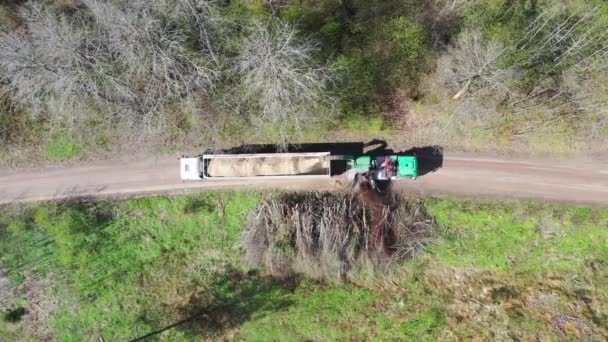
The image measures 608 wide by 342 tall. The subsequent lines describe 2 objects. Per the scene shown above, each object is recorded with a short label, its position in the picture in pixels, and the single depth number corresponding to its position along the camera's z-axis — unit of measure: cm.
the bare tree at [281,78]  2447
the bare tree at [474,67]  2494
